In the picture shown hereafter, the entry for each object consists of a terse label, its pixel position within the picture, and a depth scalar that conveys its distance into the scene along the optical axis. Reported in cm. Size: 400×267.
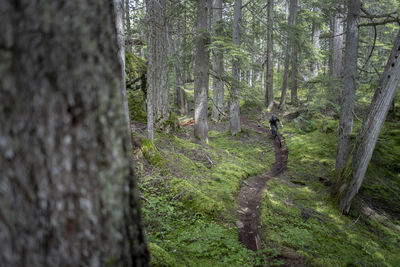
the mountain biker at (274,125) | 1389
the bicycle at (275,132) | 1415
